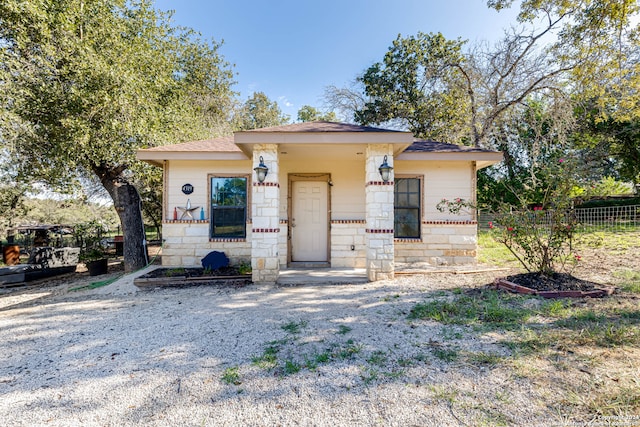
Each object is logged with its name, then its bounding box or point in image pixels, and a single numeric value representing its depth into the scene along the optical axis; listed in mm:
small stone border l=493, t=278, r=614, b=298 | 4105
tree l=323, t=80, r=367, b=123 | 15242
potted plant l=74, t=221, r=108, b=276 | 8289
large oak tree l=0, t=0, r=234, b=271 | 6430
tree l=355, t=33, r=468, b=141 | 13234
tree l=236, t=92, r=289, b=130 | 18400
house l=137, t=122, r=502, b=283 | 6824
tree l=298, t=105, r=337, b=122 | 22578
